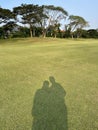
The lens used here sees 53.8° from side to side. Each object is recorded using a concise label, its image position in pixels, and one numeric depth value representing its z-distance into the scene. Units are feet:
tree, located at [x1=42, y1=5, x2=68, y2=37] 75.90
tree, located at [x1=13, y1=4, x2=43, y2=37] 69.47
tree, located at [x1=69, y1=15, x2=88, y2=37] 98.66
